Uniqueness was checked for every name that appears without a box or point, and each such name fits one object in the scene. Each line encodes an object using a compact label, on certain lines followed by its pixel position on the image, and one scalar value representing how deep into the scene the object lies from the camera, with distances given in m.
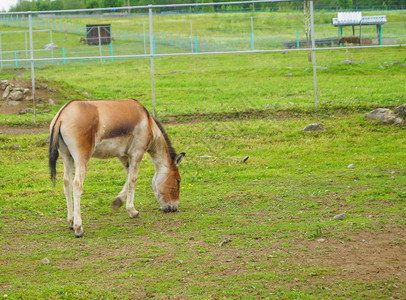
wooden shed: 32.97
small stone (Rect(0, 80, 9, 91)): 17.44
